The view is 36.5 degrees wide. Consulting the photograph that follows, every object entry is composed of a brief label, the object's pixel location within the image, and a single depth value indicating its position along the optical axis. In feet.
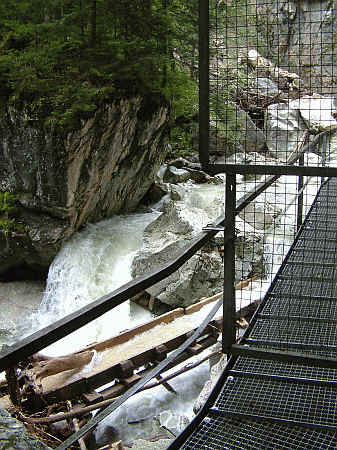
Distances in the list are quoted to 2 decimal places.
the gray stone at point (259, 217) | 36.55
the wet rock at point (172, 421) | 16.48
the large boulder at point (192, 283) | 28.53
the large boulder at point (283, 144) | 52.98
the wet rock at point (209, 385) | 11.94
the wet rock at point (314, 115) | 52.93
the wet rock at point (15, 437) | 4.37
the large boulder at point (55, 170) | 33.78
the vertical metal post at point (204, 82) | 9.25
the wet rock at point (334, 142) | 39.72
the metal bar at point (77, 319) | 5.08
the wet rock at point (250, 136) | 50.60
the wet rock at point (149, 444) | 14.42
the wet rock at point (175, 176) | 50.52
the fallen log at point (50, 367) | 16.38
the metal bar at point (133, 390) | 6.43
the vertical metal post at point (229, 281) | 9.64
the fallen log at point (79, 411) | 14.47
